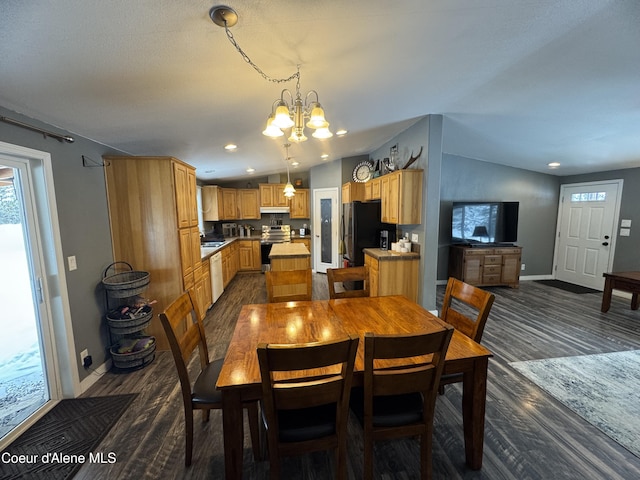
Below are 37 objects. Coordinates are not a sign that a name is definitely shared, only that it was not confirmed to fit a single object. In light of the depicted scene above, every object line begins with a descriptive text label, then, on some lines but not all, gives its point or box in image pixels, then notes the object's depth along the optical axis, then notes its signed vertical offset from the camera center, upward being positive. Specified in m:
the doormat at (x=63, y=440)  1.66 -1.53
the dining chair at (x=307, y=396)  1.12 -0.81
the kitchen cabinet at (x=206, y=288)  3.82 -1.07
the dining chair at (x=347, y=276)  2.47 -0.57
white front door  4.89 -0.38
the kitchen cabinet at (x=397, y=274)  3.79 -0.85
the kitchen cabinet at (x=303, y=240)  6.93 -0.65
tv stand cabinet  5.15 -1.00
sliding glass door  1.97 -0.56
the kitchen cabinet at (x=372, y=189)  4.65 +0.45
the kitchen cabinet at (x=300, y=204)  7.08 +0.28
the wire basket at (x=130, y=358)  2.63 -1.39
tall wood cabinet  2.82 -0.04
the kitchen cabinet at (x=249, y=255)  6.65 -0.98
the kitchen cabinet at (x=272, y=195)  6.90 +0.52
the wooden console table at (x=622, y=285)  3.64 -1.02
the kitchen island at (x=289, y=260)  4.02 -0.67
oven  6.78 -0.59
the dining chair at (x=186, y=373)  1.52 -1.03
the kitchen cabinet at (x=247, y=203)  6.93 +0.32
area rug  1.96 -1.54
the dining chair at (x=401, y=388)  1.20 -0.83
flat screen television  5.28 -0.16
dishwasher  4.42 -1.03
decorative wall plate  5.58 +0.90
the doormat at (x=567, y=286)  5.07 -1.48
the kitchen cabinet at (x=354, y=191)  5.33 +0.46
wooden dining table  1.31 -0.75
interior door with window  6.37 -0.33
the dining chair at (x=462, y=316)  1.72 -0.69
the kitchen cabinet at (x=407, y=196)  3.70 +0.24
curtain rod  1.74 +0.64
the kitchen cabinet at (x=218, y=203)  6.47 +0.31
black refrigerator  4.67 -0.23
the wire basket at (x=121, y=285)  2.54 -0.65
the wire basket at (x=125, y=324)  2.56 -1.03
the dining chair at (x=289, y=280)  2.37 -0.57
